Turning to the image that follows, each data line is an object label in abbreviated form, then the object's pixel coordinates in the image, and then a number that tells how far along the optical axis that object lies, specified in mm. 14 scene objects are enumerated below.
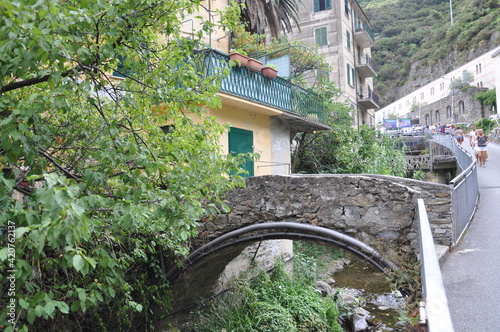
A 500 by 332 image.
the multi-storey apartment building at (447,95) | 49562
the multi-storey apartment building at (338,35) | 22703
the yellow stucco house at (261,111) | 9469
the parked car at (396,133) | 30641
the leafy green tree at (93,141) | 2832
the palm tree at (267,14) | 12211
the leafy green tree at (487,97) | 46031
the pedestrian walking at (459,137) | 27298
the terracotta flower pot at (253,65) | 9609
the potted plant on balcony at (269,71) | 10172
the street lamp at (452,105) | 53094
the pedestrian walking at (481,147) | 17422
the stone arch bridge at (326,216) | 6773
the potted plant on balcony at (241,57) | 9023
